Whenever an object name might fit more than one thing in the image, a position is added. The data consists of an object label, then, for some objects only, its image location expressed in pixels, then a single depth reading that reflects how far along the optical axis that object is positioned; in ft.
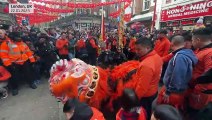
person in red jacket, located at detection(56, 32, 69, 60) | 15.33
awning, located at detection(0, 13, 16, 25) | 33.87
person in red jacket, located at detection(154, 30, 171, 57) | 11.81
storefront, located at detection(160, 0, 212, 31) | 22.68
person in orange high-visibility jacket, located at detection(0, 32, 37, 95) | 11.19
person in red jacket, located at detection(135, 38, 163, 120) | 5.90
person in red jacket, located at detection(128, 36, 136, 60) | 15.48
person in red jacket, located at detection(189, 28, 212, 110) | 5.25
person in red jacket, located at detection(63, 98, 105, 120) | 4.20
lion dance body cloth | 6.74
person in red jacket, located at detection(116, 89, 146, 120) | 5.34
